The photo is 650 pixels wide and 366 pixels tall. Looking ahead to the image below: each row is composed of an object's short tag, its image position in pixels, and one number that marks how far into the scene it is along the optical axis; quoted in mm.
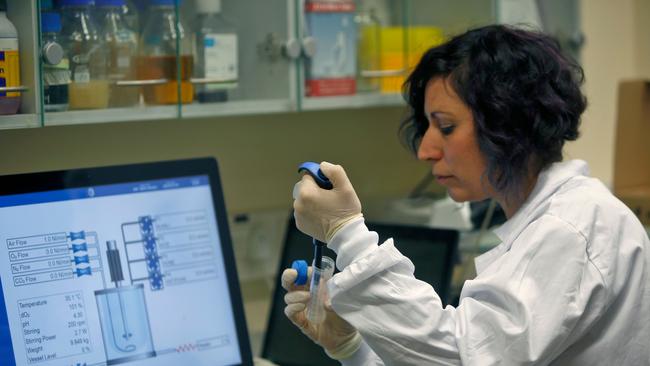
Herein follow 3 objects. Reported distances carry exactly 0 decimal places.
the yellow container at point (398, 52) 1984
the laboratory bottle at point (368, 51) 1965
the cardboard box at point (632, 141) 2281
